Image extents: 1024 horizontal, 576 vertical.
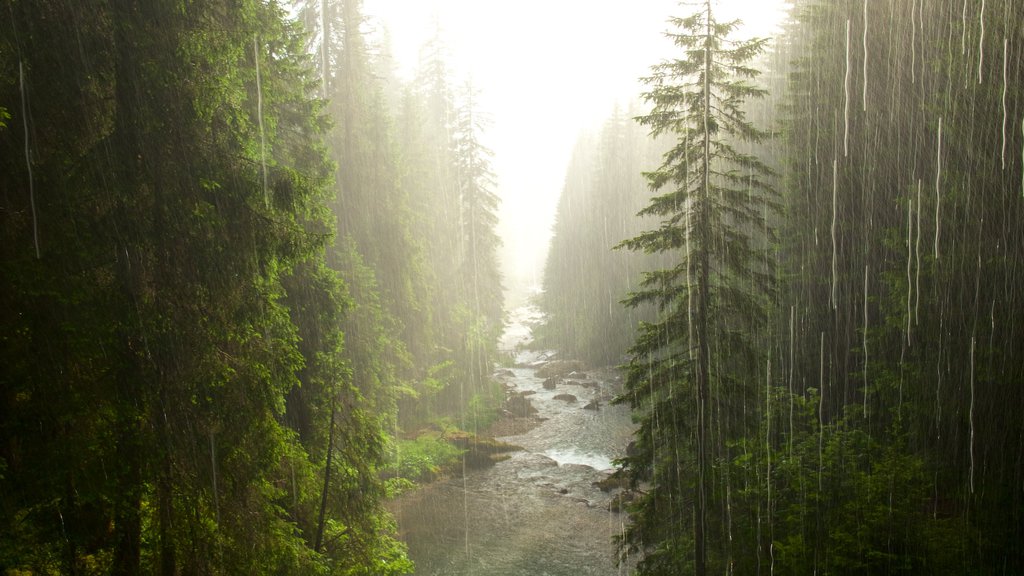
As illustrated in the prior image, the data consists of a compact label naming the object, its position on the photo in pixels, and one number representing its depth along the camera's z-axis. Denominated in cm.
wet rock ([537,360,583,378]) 3931
